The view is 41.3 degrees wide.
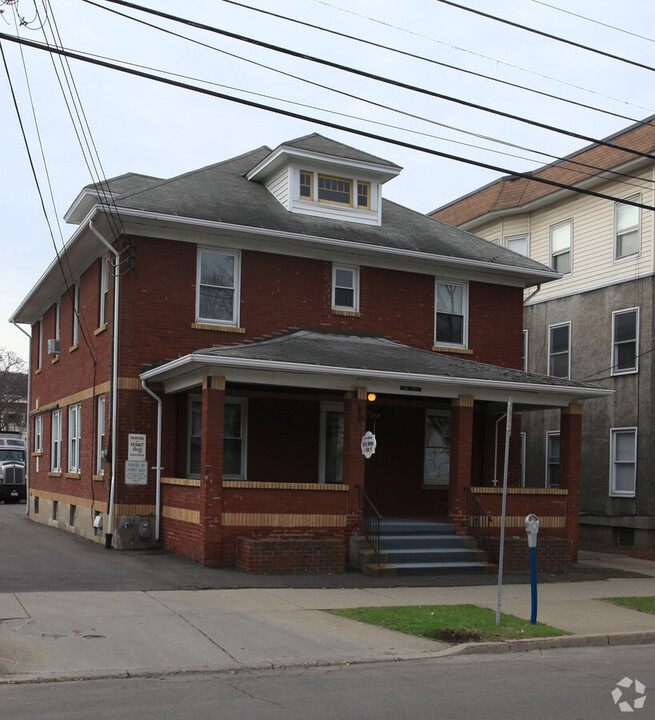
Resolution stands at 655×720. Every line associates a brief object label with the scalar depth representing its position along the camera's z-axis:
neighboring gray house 22.31
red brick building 15.24
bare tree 71.06
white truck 36.69
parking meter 10.46
